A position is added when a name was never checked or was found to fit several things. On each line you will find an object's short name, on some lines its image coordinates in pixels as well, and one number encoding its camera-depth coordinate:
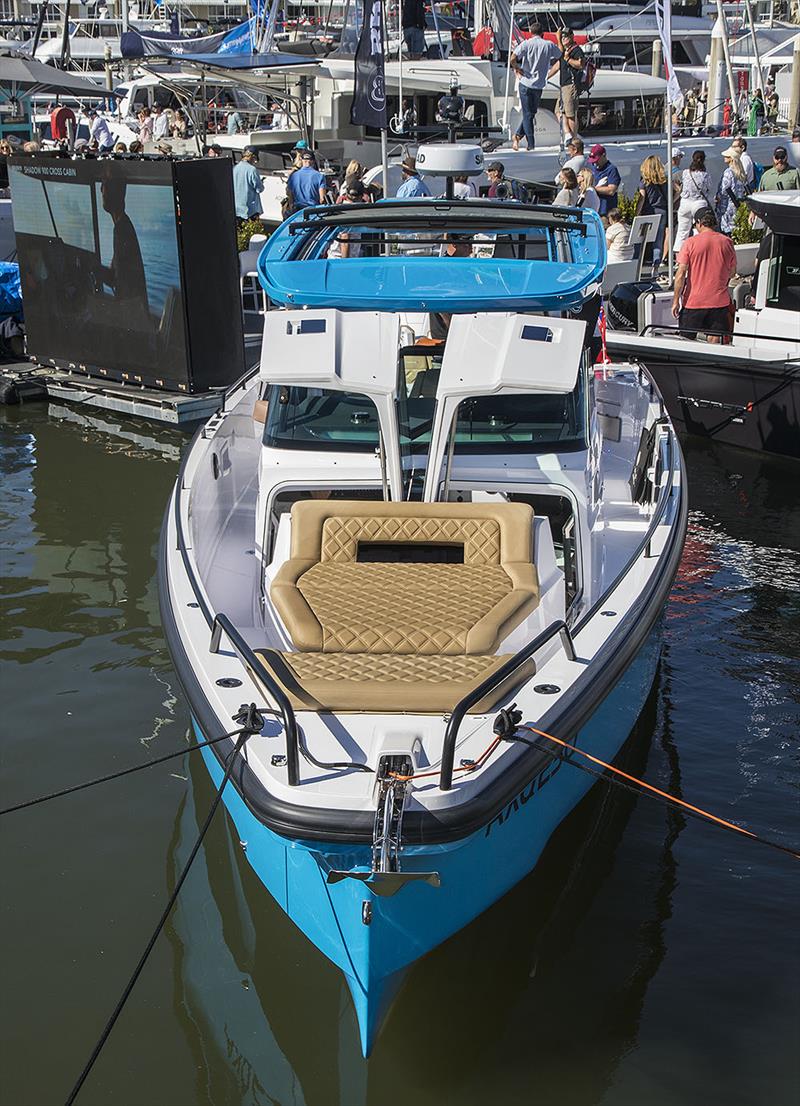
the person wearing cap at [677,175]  17.52
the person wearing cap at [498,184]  15.64
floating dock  12.28
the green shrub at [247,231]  16.70
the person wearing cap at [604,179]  15.96
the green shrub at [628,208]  17.69
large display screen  12.09
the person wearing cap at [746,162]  17.45
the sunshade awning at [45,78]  22.02
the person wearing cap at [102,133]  24.65
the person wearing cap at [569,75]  19.73
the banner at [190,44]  21.78
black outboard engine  13.73
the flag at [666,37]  13.71
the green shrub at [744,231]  15.91
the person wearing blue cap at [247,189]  16.84
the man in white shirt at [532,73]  20.19
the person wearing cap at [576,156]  16.59
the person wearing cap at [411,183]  14.67
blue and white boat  4.53
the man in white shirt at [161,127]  23.74
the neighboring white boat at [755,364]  11.49
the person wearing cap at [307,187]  16.36
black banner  13.74
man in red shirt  11.86
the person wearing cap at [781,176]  15.26
